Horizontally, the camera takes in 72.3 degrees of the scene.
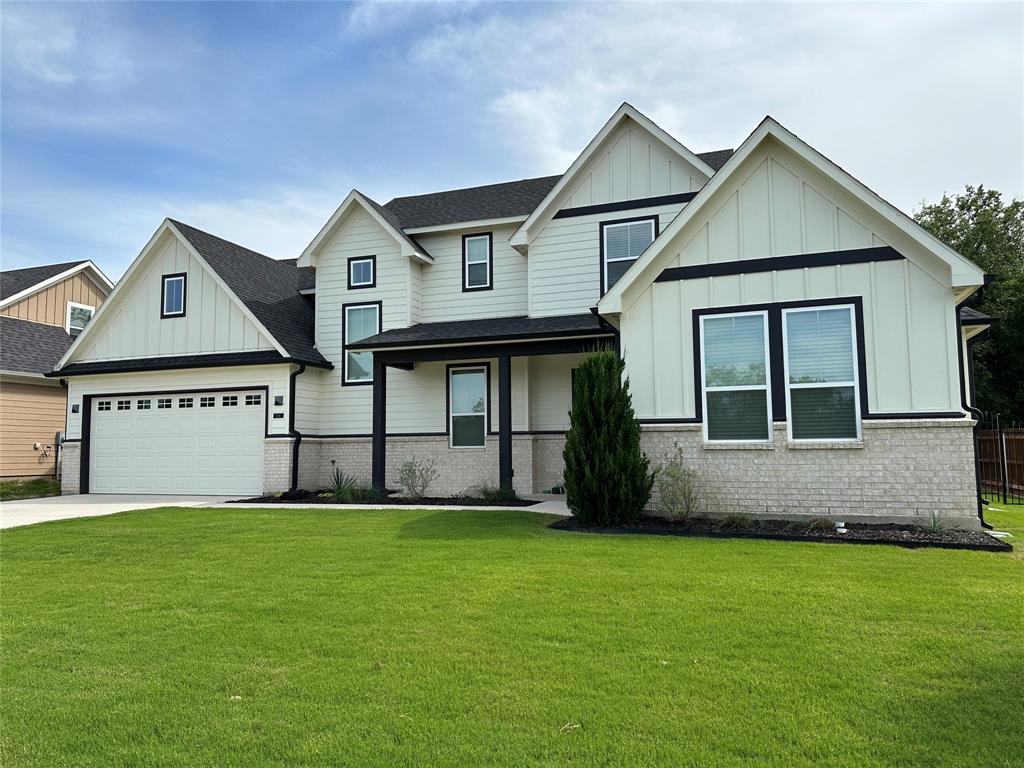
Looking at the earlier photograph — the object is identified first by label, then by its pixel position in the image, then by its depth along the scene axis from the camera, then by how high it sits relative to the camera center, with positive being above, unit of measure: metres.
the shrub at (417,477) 16.03 -0.90
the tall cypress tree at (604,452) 10.71 -0.26
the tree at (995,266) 28.56 +7.47
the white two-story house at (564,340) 10.59 +1.92
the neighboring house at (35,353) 20.89 +2.91
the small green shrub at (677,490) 11.23 -0.90
